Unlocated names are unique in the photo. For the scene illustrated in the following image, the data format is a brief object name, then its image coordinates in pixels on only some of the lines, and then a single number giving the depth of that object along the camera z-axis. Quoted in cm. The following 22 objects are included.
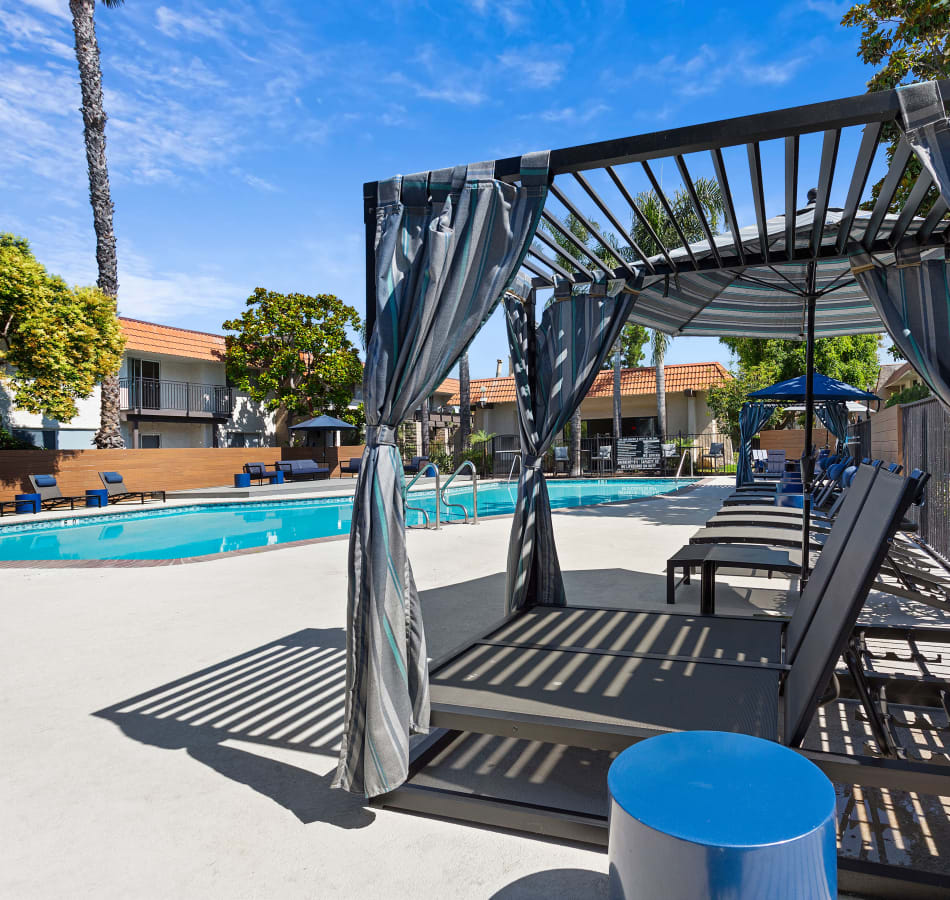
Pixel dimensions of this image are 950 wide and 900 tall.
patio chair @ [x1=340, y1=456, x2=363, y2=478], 2266
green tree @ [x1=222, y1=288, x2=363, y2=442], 2347
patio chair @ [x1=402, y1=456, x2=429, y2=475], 2319
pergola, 219
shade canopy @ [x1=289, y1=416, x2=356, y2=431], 2209
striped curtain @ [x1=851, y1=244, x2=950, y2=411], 302
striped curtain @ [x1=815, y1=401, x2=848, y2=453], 1420
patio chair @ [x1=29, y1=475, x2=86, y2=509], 1460
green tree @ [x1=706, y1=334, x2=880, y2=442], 2517
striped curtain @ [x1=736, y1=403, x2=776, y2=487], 1322
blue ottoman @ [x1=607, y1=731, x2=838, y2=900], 117
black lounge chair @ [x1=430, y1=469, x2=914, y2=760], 222
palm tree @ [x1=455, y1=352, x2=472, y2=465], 2320
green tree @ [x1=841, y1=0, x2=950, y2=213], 631
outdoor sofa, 2136
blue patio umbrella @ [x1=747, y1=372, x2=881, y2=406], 1055
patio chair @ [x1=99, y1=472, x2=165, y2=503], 1573
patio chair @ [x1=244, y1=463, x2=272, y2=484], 2002
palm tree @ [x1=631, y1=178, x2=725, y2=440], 2198
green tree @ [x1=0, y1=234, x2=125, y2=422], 1385
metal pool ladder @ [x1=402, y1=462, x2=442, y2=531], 975
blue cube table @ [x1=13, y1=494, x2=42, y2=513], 1388
